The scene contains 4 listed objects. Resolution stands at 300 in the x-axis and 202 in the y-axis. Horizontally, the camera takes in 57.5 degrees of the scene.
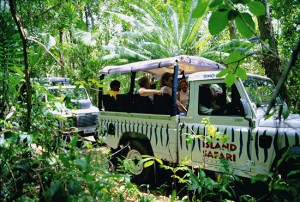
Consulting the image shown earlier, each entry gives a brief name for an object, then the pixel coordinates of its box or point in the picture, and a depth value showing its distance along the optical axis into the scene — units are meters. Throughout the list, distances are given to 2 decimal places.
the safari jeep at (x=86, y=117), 9.30
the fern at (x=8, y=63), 1.92
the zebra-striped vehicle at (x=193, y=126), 3.62
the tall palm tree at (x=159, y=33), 14.91
